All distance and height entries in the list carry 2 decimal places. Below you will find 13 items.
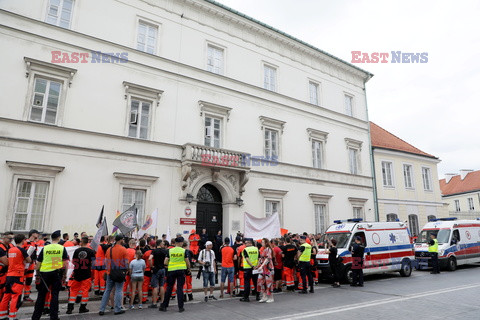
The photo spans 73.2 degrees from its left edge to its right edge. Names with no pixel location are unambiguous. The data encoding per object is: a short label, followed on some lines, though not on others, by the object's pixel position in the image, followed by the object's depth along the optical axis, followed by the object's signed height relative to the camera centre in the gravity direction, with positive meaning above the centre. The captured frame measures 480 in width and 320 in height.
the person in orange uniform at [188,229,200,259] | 14.69 -0.47
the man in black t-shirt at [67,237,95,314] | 8.43 -1.15
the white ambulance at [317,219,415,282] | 12.78 -0.51
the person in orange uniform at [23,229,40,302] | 8.95 -0.93
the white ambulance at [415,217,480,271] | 16.66 -0.43
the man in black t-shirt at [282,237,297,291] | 11.35 -1.04
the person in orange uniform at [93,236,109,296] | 9.48 -1.08
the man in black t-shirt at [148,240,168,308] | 9.30 -1.00
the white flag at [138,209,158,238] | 12.73 +0.37
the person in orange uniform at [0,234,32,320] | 7.19 -1.11
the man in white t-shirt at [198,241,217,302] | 9.97 -0.97
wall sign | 15.48 +0.52
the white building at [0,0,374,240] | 12.86 +5.48
